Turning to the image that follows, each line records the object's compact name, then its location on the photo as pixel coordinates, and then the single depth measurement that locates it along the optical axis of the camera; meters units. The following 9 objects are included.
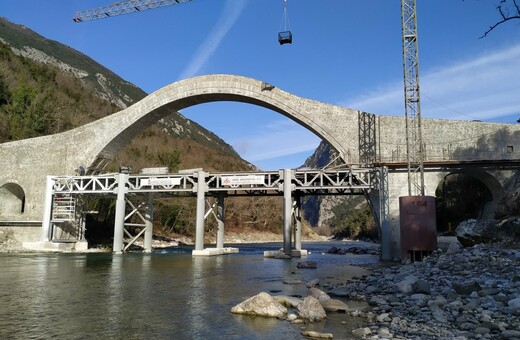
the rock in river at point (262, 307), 8.60
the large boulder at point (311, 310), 8.18
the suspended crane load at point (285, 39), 38.03
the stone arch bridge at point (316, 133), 26.52
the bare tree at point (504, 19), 6.12
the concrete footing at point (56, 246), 33.91
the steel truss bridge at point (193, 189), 28.25
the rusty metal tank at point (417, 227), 20.75
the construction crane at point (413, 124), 26.27
